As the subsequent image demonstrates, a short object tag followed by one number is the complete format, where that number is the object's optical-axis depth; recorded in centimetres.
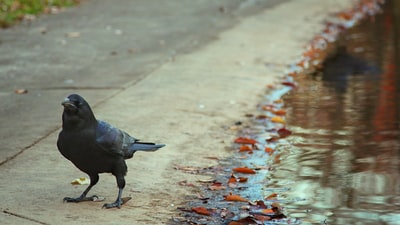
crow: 1183
